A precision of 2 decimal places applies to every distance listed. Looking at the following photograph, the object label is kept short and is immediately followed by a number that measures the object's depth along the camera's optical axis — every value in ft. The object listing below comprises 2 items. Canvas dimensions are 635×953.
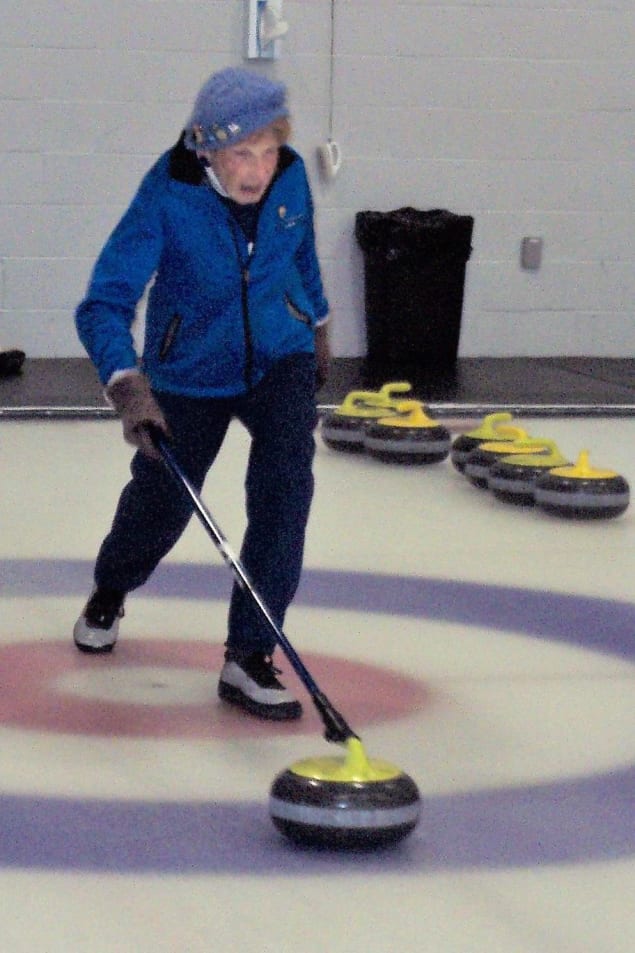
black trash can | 44.69
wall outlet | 47.08
